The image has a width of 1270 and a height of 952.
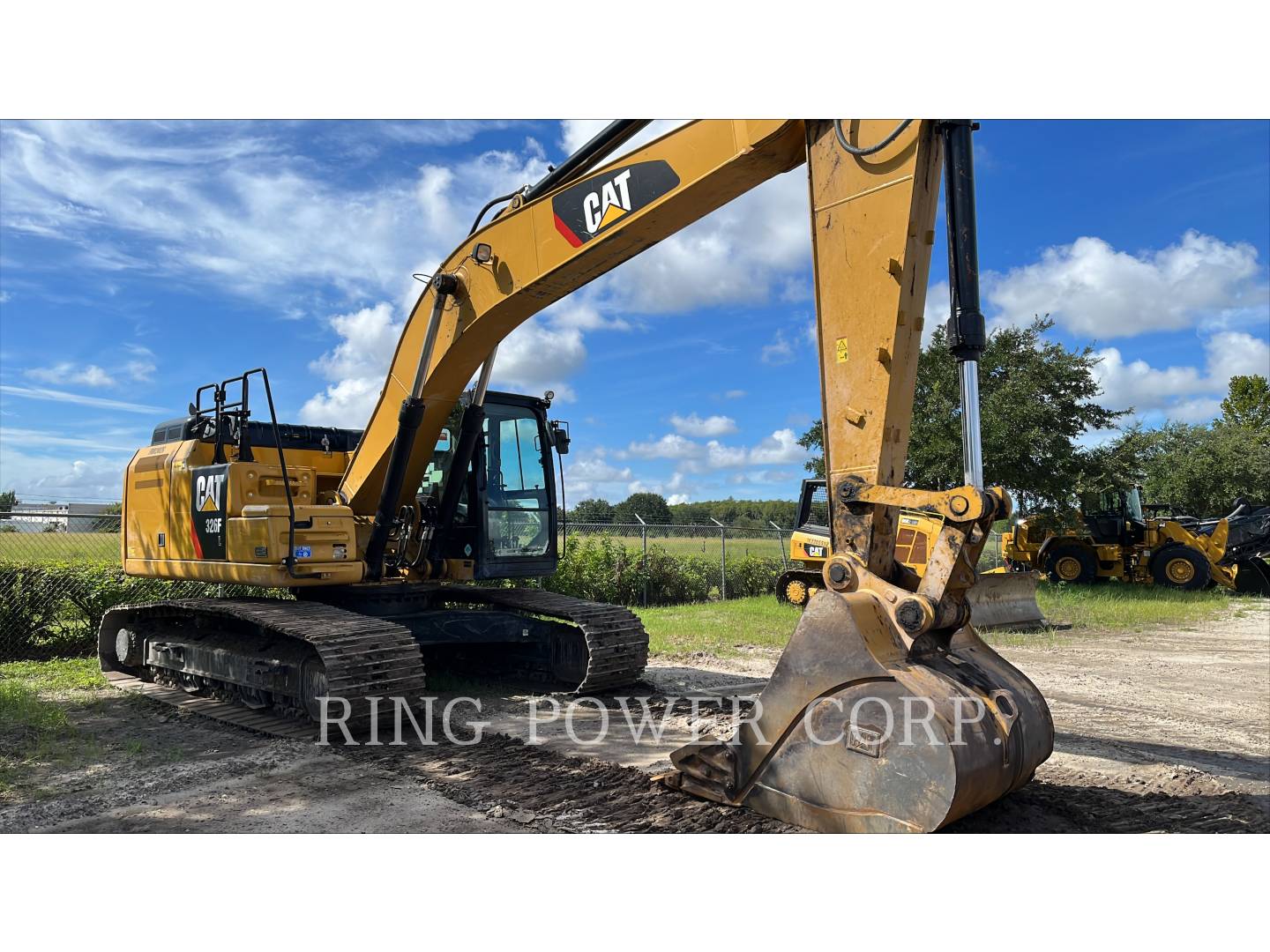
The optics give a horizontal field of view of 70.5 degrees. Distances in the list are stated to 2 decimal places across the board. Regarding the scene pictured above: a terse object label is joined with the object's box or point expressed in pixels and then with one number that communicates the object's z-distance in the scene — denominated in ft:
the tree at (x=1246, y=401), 140.05
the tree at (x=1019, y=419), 59.06
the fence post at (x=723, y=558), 58.03
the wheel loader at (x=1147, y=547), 62.54
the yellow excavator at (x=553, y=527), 12.78
